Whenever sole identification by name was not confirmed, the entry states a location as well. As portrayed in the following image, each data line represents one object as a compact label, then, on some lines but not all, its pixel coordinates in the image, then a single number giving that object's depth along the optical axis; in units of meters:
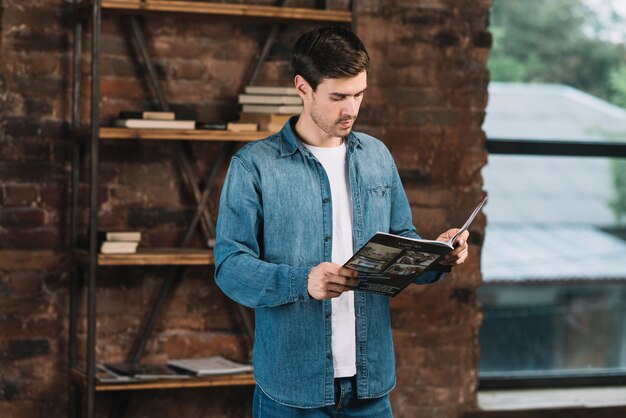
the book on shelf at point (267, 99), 3.58
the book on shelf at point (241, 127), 3.51
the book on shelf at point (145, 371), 3.48
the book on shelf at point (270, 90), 3.58
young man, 2.38
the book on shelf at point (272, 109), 3.58
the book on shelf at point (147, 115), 3.44
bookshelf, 3.38
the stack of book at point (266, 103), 3.57
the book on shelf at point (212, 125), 3.50
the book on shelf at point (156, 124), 3.42
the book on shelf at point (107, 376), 3.42
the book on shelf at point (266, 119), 3.54
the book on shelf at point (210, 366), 3.54
